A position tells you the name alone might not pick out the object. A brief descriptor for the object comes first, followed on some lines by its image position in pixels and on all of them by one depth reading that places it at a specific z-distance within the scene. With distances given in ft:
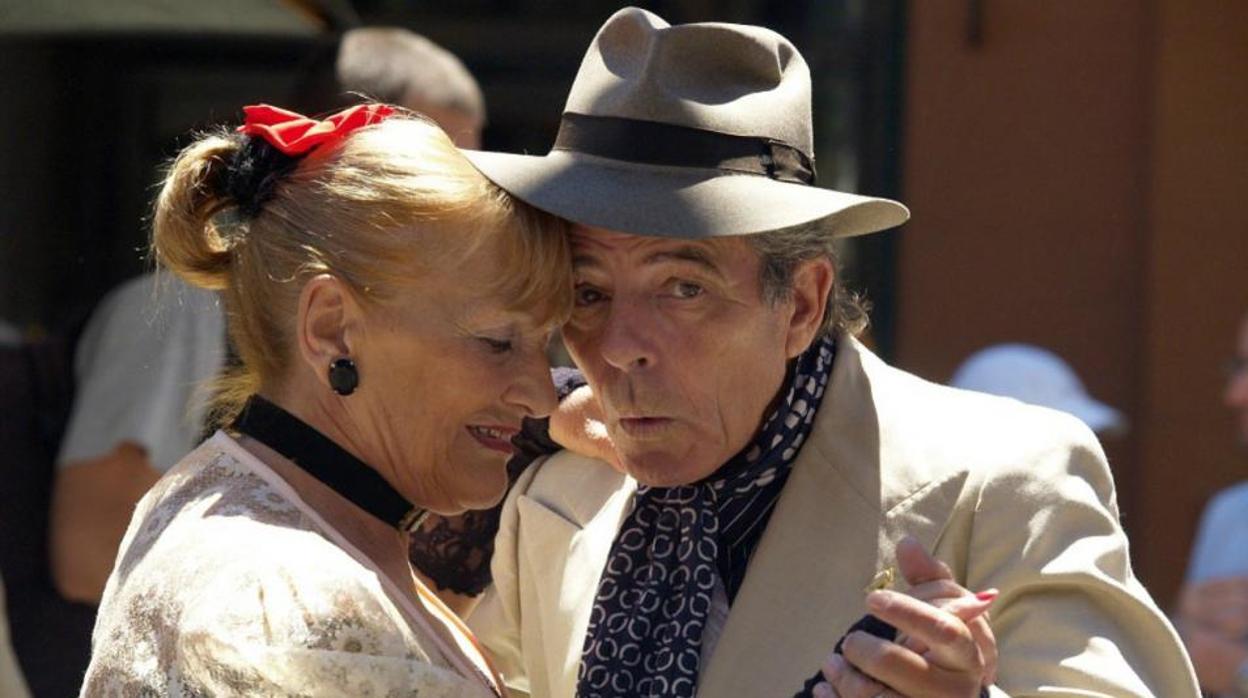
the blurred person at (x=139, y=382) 26.76
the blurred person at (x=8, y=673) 23.40
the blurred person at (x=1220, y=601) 28.02
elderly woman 13.65
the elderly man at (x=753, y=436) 15.85
